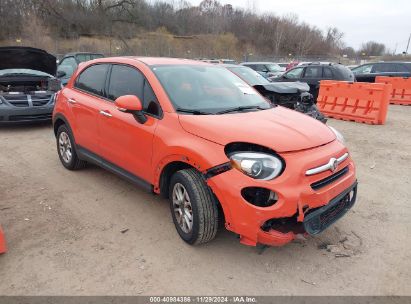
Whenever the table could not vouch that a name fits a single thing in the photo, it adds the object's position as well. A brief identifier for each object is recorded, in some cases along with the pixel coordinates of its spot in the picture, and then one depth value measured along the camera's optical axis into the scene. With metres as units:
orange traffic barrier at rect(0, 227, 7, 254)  3.09
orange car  2.77
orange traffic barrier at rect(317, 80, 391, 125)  9.24
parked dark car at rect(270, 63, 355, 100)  11.70
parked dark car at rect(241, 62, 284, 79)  17.37
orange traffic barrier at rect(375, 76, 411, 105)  13.53
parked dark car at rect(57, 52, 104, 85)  12.68
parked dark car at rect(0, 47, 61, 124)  7.67
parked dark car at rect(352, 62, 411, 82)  14.95
